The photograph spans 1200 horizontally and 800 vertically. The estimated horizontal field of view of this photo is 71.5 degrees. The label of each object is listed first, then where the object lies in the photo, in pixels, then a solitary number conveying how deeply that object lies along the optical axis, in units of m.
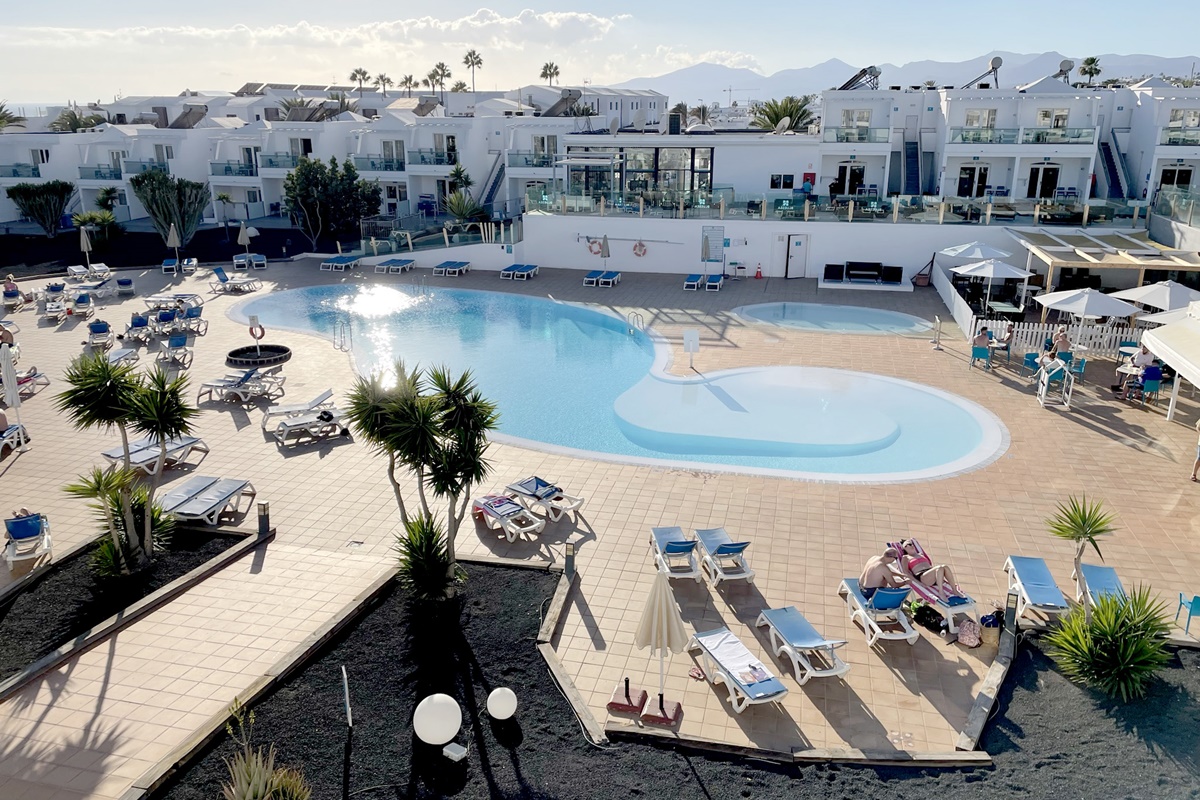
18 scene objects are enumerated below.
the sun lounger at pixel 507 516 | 11.40
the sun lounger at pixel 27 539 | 10.58
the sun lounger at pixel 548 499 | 11.87
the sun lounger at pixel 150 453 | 13.34
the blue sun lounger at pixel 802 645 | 8.33
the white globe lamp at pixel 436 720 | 6.94
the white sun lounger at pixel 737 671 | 7.83
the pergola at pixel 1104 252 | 19.11
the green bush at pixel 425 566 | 9.56
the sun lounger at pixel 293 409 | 15.38
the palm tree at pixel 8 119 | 46.72
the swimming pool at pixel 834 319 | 21.95
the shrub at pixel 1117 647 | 7.85
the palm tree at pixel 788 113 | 41.81
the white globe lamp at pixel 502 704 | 7.50
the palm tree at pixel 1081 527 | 9.22
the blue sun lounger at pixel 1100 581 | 9.21
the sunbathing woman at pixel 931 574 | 9.45
